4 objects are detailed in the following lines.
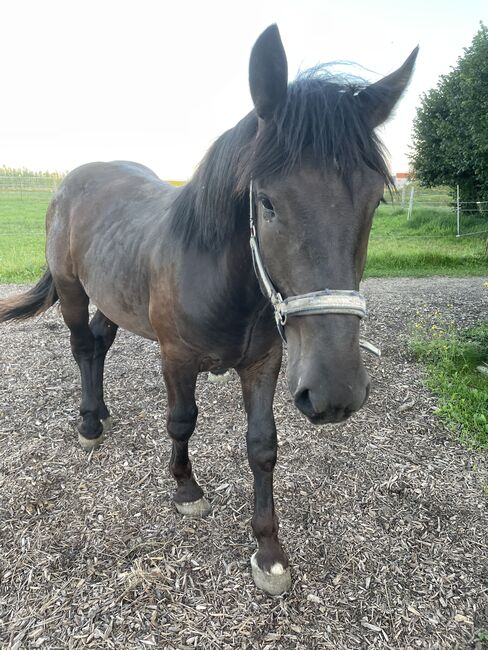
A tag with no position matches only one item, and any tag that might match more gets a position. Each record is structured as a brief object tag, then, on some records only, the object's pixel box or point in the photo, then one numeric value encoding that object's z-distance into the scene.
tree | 11.38
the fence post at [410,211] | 15.98
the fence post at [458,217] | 13.68
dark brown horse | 1.35
